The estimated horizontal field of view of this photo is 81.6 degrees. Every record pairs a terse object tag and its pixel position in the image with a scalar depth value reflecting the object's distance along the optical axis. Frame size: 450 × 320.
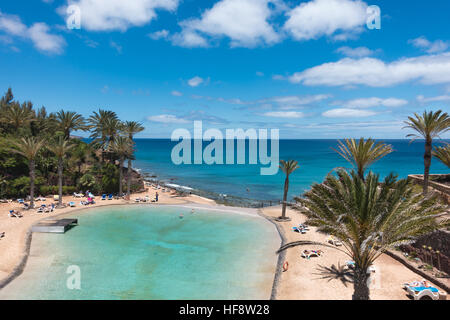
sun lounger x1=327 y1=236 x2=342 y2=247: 22.34
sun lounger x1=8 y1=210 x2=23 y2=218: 27.81
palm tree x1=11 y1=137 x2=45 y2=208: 29.88
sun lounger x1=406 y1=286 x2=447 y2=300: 13.78
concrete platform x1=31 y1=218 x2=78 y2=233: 24.41
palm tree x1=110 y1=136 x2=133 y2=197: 38.47
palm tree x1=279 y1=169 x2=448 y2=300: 11.66
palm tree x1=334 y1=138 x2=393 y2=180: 19.91
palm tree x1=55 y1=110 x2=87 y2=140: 43.62
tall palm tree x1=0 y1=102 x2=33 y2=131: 41.59
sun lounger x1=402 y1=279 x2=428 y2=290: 14.84
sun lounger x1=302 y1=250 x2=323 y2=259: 19.98
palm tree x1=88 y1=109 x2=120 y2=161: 42.28
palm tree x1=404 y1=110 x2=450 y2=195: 22.55
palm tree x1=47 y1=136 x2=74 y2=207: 32.03
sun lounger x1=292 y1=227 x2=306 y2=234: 26.69
